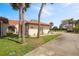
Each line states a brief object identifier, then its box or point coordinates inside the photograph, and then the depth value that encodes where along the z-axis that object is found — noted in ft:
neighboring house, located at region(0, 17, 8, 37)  28.83
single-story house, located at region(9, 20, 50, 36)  31.77
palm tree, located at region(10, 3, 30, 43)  20.05
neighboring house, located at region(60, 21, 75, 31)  51.84
